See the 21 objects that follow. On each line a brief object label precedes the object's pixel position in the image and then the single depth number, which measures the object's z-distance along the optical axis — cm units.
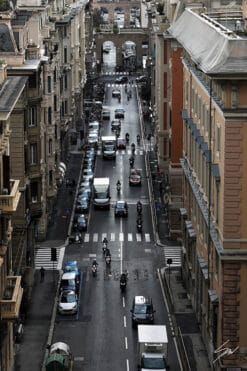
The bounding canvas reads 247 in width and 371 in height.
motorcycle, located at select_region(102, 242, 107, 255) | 10088
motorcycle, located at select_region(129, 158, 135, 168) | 14290
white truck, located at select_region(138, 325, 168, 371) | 6888
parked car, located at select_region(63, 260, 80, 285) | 9093
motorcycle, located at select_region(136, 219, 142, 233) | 11038
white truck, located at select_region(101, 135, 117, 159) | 15025
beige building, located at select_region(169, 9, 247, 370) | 6050
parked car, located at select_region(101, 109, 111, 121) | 18575
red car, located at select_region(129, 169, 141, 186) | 13288
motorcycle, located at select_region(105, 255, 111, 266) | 9768
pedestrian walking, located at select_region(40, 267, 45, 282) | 9256
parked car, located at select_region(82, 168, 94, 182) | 13595
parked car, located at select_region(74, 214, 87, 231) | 11081
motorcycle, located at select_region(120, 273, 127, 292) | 8882
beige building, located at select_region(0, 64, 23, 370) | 5797
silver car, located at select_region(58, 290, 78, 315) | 8294
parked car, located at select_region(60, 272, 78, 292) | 8744
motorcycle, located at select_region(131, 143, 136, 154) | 15371
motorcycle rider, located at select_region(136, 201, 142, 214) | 11647
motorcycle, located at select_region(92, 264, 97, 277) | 9406
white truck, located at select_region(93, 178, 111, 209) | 12188
